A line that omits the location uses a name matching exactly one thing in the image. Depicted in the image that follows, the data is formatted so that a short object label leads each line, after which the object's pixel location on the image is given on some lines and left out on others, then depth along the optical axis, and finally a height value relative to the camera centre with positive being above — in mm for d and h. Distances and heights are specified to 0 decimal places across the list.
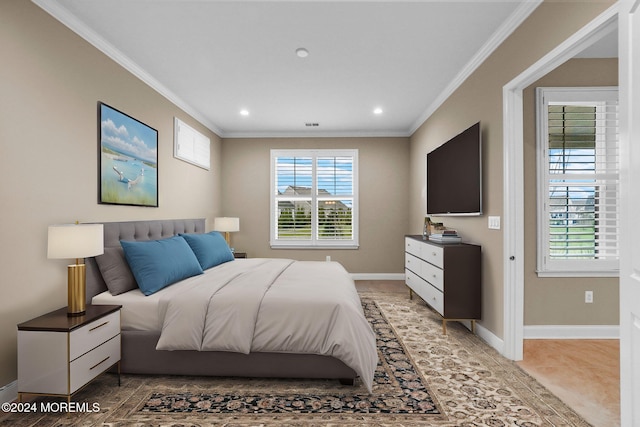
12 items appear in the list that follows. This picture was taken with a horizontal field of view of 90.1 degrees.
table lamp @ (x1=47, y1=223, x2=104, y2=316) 2066 -237
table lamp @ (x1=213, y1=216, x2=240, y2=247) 5023 -173
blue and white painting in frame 2852 +534
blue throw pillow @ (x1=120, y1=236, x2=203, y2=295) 2605 -434
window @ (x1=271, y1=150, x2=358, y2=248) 5910 +284
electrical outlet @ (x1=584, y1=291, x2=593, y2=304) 3037 -789
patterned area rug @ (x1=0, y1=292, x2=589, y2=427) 1878 -1216
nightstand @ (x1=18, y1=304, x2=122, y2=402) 1869 -852
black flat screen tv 3131 +425
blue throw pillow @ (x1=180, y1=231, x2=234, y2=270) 3535 -414
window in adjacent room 2994 +296
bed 2197 -828
